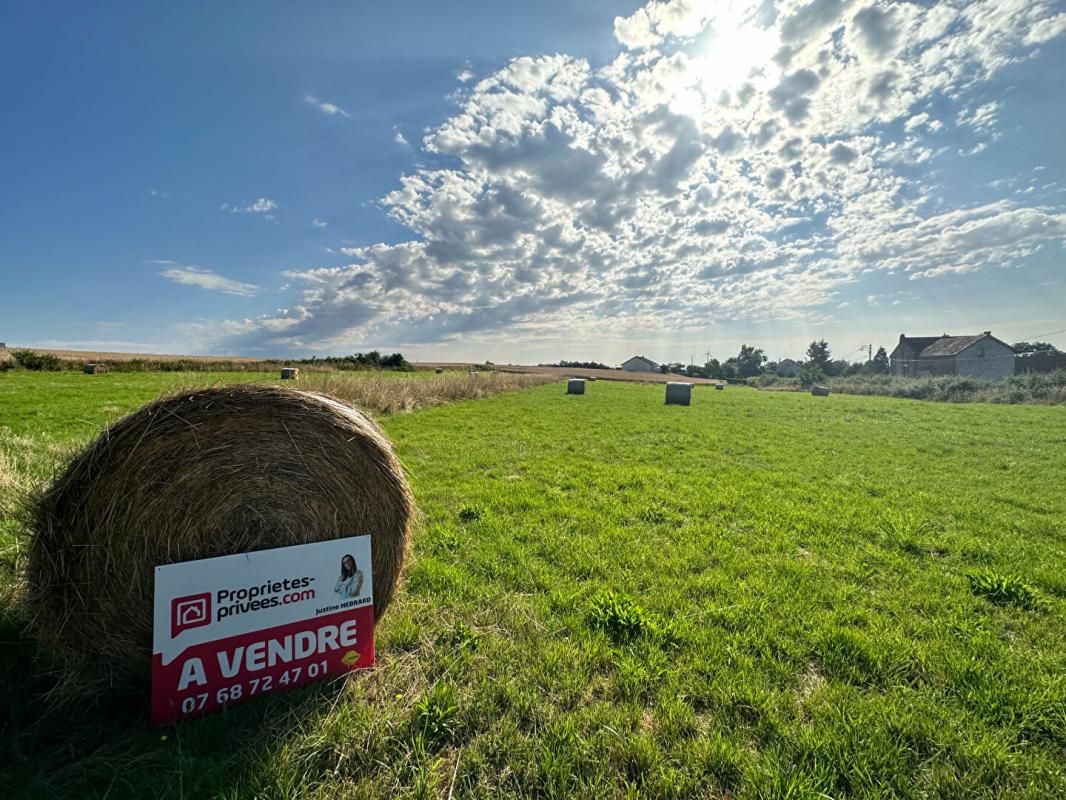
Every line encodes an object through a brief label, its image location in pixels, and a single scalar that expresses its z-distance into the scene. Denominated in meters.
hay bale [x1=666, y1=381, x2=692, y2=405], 23.28
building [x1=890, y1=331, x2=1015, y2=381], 51.19
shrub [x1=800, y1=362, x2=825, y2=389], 56.44
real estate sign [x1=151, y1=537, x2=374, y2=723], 2.28
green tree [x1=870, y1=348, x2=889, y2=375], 68.25
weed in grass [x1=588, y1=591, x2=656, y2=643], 3.22
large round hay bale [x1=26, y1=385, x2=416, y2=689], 2.44
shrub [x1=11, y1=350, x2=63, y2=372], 35.66
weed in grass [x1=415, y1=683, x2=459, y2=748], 2.33
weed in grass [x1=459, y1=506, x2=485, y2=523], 5.71
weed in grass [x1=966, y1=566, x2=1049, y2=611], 3.82
